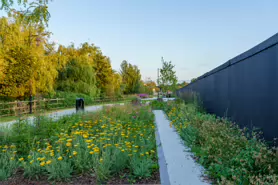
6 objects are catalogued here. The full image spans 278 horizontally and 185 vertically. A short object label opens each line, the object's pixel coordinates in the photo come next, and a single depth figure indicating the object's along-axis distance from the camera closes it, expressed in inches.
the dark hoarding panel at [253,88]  124.2
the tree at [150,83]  2503.7
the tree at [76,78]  763.4
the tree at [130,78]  1595.7
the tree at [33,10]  193.0
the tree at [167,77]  733.3
